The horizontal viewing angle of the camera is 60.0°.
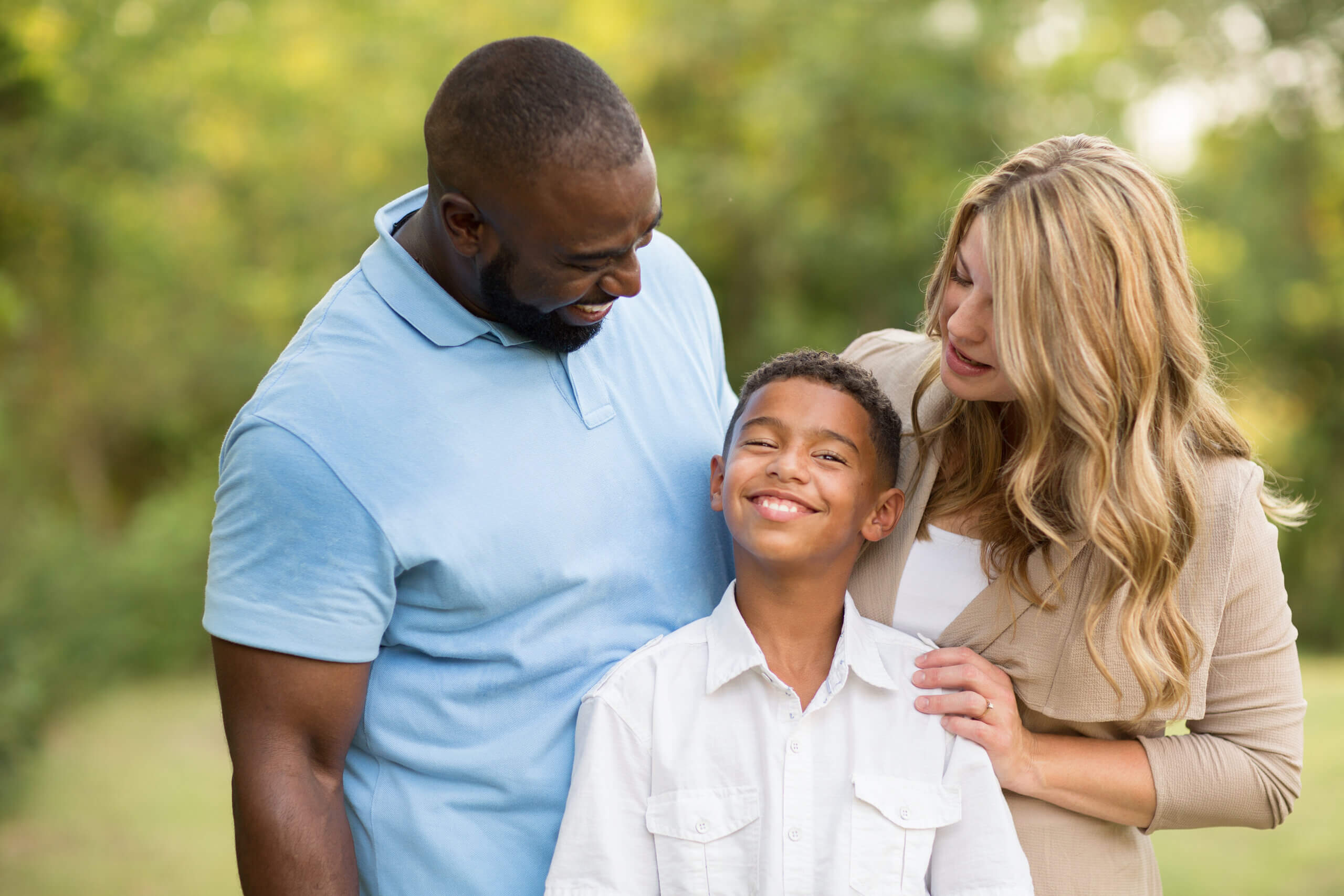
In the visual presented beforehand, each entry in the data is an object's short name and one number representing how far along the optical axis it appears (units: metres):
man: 1.65
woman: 1.89
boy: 1.85
